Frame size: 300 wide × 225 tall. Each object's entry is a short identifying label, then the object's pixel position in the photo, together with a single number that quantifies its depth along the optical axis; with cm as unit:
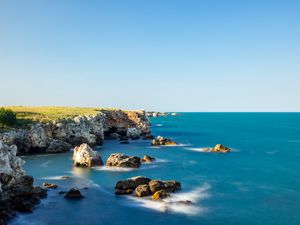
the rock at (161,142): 8993
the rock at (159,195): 3895
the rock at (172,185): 4238
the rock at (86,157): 5887
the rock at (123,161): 5848
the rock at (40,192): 3925
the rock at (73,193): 3998
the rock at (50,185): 4427
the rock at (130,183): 4270
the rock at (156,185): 4091
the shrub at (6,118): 7021
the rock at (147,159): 6487
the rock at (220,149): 8057
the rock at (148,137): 10677
